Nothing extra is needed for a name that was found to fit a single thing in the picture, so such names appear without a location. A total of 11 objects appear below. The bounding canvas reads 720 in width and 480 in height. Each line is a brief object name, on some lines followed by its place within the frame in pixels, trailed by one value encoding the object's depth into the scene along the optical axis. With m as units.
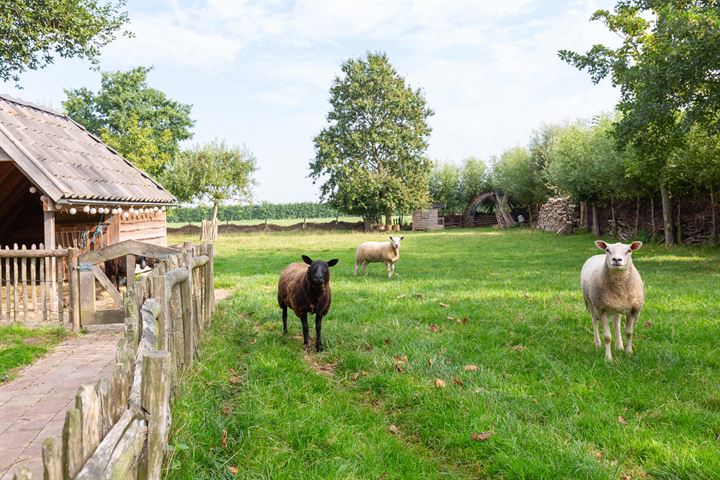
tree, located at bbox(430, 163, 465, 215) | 62.56
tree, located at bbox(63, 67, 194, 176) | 50.41
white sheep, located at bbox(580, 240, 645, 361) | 6.81
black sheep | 7.60
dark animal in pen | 14.09
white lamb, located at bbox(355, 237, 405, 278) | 15.87
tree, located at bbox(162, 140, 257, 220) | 43.53
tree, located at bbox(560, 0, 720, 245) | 13.95
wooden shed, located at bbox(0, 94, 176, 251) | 10.30
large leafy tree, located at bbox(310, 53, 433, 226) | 48.41
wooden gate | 9.02
